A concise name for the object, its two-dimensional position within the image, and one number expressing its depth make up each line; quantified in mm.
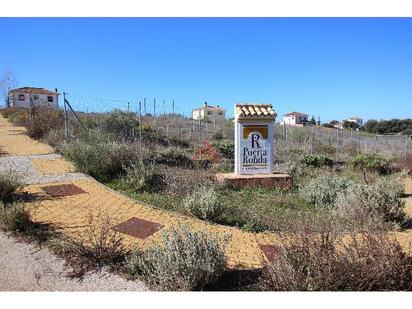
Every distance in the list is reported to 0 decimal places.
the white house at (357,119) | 107312
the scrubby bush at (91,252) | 4715
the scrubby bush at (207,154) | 14625
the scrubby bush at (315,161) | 16094
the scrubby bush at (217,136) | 25441
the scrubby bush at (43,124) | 18125
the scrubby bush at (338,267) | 3777
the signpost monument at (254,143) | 10766
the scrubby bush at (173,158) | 13474
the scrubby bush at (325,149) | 21594
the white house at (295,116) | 85500
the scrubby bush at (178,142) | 20719
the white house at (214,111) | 77331
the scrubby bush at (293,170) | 12578
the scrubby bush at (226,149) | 17581
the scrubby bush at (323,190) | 8789
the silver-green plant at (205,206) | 6907
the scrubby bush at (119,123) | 19922
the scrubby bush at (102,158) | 10023
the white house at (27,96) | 56938
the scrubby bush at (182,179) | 8992
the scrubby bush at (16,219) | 5621
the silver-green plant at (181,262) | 3973
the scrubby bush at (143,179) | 9031
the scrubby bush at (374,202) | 7020
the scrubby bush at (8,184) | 6925
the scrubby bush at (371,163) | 15328
